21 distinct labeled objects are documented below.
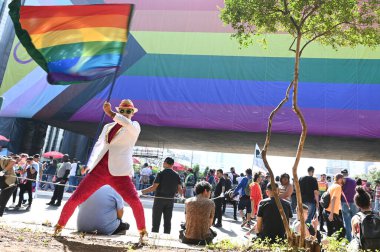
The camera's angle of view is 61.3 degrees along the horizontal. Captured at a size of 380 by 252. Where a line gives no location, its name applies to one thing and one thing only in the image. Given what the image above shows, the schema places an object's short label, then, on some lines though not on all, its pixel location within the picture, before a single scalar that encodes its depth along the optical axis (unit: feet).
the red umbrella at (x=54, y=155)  54.24
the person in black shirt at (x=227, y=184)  29.09
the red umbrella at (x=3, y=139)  44.49
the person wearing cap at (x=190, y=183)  44.34
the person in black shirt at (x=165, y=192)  17.89
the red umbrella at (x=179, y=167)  67.41
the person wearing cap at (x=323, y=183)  36.12
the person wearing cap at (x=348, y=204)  21.96
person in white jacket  11.25
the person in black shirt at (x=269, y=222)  12.95
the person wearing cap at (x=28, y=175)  27.53
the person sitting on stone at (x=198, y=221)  12.55
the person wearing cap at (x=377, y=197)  32.52
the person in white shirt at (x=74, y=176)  42.91
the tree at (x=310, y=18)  12.89
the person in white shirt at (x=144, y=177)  47.42
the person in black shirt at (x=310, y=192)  22.91
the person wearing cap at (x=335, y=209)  20.94
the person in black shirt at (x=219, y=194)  26.49
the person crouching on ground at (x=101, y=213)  12.92
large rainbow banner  39.85
